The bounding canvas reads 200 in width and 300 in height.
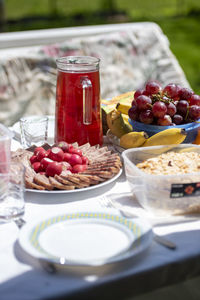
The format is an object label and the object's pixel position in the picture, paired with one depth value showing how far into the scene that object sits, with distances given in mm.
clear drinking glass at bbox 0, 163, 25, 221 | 955
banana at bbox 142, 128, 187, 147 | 1200
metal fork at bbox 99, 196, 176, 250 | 885
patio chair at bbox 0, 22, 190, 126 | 2648
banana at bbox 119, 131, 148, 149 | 1249
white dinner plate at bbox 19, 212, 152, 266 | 811
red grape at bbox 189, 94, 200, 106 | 1346
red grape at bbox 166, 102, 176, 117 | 1282
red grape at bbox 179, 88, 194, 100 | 1363
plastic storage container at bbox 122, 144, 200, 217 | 962
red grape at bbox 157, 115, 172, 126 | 1280
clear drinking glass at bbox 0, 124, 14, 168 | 968
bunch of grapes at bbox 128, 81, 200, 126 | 1281
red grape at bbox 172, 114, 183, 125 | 1308
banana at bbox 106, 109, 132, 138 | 1337
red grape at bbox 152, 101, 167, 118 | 1255
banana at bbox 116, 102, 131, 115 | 1503
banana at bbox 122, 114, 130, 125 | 1450
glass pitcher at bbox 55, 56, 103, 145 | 1337
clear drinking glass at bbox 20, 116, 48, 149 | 1414
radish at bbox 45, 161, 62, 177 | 1122
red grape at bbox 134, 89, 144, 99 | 1396
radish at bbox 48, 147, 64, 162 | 1179
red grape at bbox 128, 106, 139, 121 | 1311
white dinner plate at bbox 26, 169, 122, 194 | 1082
